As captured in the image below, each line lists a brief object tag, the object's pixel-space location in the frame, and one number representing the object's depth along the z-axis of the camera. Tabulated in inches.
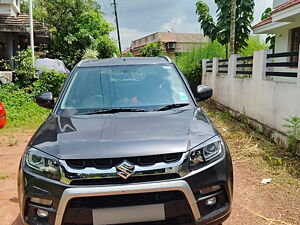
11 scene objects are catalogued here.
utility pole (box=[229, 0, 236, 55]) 351.1
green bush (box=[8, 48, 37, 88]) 348.3
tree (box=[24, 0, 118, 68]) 680.5
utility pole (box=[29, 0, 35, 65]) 367.7
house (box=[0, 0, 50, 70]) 372.3
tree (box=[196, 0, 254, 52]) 402.2
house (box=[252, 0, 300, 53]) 267.1
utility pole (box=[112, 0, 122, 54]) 1122.6
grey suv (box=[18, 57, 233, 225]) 64.5
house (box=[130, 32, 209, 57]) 1437.5
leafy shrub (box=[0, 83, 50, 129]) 243.5
